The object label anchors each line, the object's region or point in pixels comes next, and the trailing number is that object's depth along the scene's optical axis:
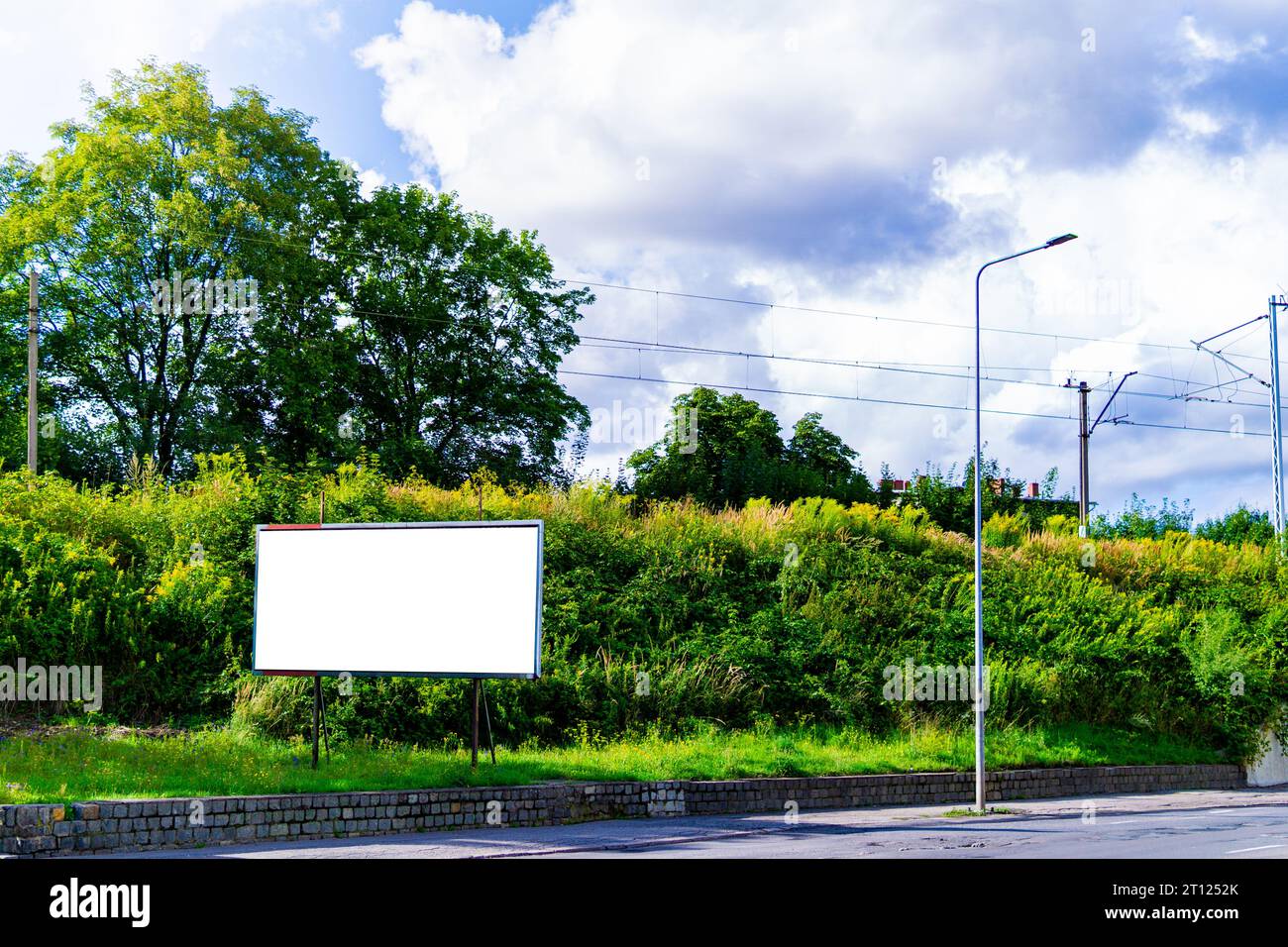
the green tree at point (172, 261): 33.56
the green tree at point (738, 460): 47.47
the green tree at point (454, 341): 39.16
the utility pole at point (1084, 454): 41.06
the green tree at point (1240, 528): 45.09
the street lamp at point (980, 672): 19.18
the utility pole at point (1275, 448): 37.50
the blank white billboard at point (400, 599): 15.84
